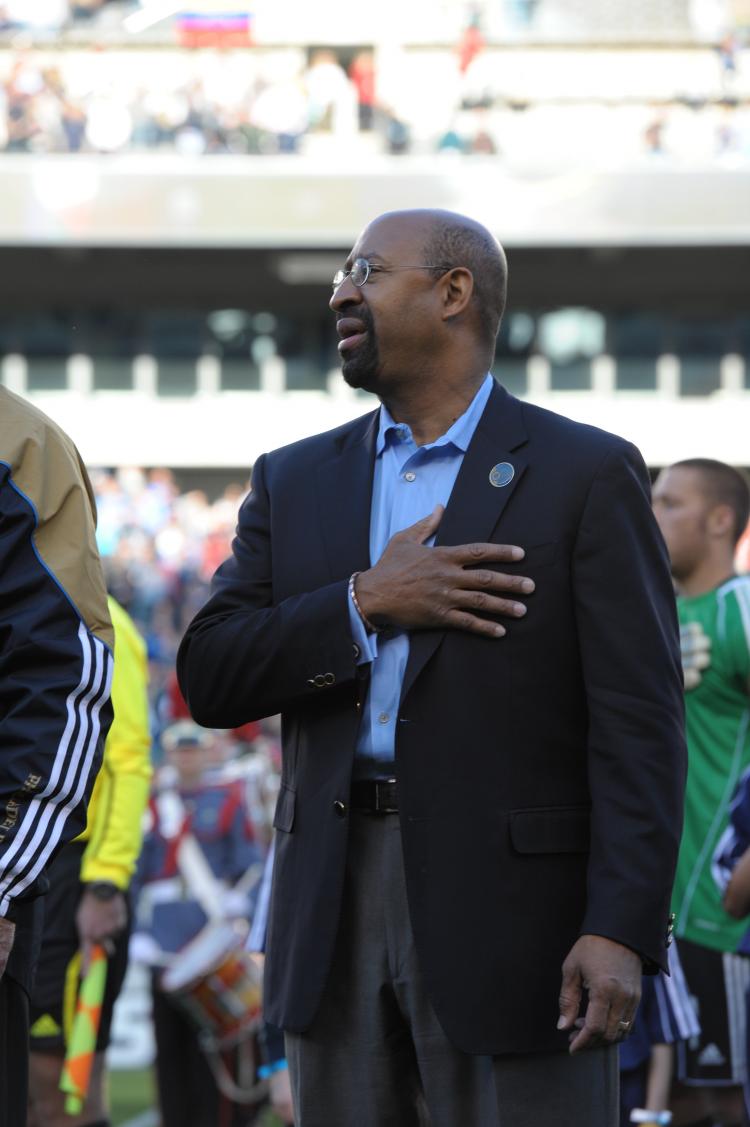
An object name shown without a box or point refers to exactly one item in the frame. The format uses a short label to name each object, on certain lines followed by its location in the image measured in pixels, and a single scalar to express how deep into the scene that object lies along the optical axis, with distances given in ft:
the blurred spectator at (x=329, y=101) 204.74
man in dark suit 17.44
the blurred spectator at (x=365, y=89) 205.57
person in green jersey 30.40
